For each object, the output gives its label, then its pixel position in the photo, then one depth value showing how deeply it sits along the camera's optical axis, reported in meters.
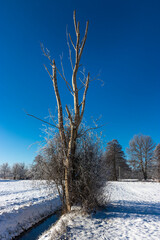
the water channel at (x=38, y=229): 5.43
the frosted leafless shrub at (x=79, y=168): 5.44
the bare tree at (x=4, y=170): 65.84
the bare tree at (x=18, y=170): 52.61
